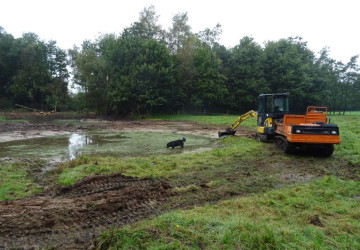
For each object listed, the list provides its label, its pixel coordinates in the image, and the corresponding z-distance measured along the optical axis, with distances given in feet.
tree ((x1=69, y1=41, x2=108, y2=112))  127.34
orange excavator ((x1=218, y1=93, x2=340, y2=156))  32.60
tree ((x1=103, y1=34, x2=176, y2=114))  123.85
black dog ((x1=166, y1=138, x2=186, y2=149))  45.27
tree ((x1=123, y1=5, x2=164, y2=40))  144.97
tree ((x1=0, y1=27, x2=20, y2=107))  160.86
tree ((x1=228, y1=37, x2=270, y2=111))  143.13
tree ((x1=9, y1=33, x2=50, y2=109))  155.53
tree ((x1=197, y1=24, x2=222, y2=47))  176.35
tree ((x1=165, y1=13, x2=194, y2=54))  153.28
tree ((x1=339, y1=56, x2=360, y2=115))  174.19
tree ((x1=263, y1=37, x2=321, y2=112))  146.30
